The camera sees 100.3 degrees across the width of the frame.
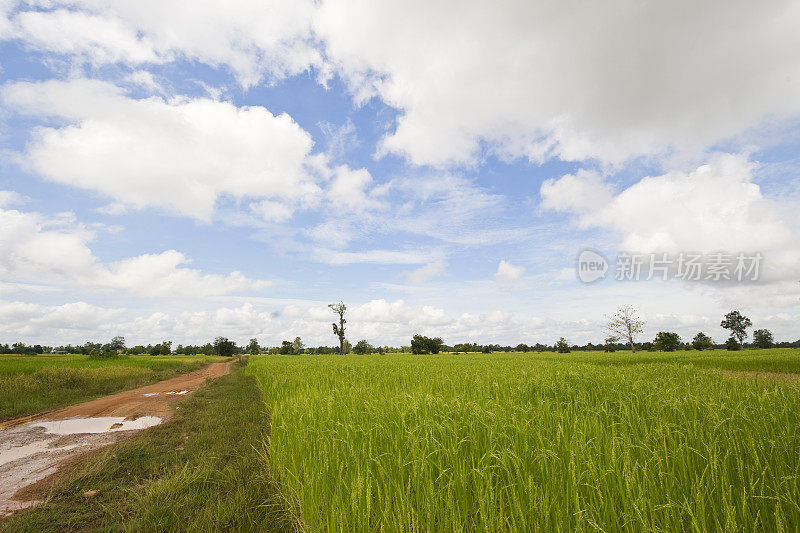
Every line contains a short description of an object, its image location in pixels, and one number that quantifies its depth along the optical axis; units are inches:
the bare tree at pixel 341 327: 3164.4
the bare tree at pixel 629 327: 2504.9
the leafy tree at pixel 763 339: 3503.9
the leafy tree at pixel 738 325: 3821.4
